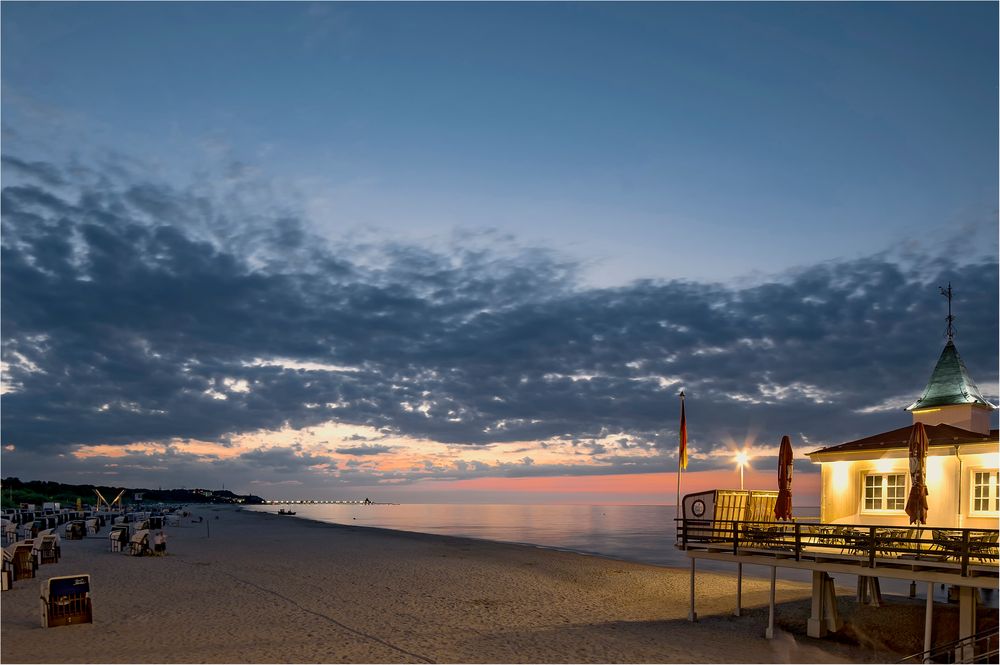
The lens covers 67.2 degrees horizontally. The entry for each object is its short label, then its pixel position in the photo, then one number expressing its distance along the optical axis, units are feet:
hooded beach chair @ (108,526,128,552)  121.19
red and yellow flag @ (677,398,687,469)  84.23
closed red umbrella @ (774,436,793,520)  72.33
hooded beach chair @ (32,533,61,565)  99.22
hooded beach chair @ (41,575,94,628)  57.89
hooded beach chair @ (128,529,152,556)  114.73
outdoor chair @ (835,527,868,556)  61.77
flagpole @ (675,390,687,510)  84.89
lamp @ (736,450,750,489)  83.56
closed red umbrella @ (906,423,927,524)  63.31
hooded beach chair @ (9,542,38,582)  81.61
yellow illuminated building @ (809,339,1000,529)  67.36
